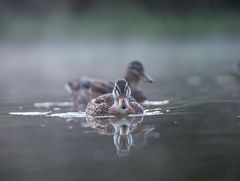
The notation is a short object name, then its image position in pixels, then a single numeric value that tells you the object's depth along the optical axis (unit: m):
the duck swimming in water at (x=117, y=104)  12.30
